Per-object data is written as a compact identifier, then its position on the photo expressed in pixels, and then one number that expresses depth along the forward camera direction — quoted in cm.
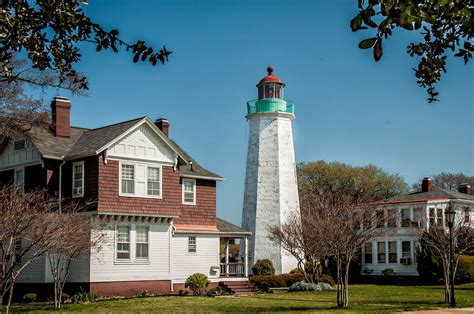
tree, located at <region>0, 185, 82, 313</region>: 1888
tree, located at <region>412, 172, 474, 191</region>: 8119
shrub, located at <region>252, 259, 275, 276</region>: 4291
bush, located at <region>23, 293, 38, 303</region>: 2955
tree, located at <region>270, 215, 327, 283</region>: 3872
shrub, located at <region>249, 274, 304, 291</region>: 3819
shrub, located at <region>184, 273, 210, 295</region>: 3294
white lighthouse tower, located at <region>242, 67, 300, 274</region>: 4531
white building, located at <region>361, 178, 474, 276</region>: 4975
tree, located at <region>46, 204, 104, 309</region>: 2347
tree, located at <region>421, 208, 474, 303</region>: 2645
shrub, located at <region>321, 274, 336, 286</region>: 4039
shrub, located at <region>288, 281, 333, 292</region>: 3584
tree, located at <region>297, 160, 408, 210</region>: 6781
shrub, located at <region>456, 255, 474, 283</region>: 4425
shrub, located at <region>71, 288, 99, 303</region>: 2858
